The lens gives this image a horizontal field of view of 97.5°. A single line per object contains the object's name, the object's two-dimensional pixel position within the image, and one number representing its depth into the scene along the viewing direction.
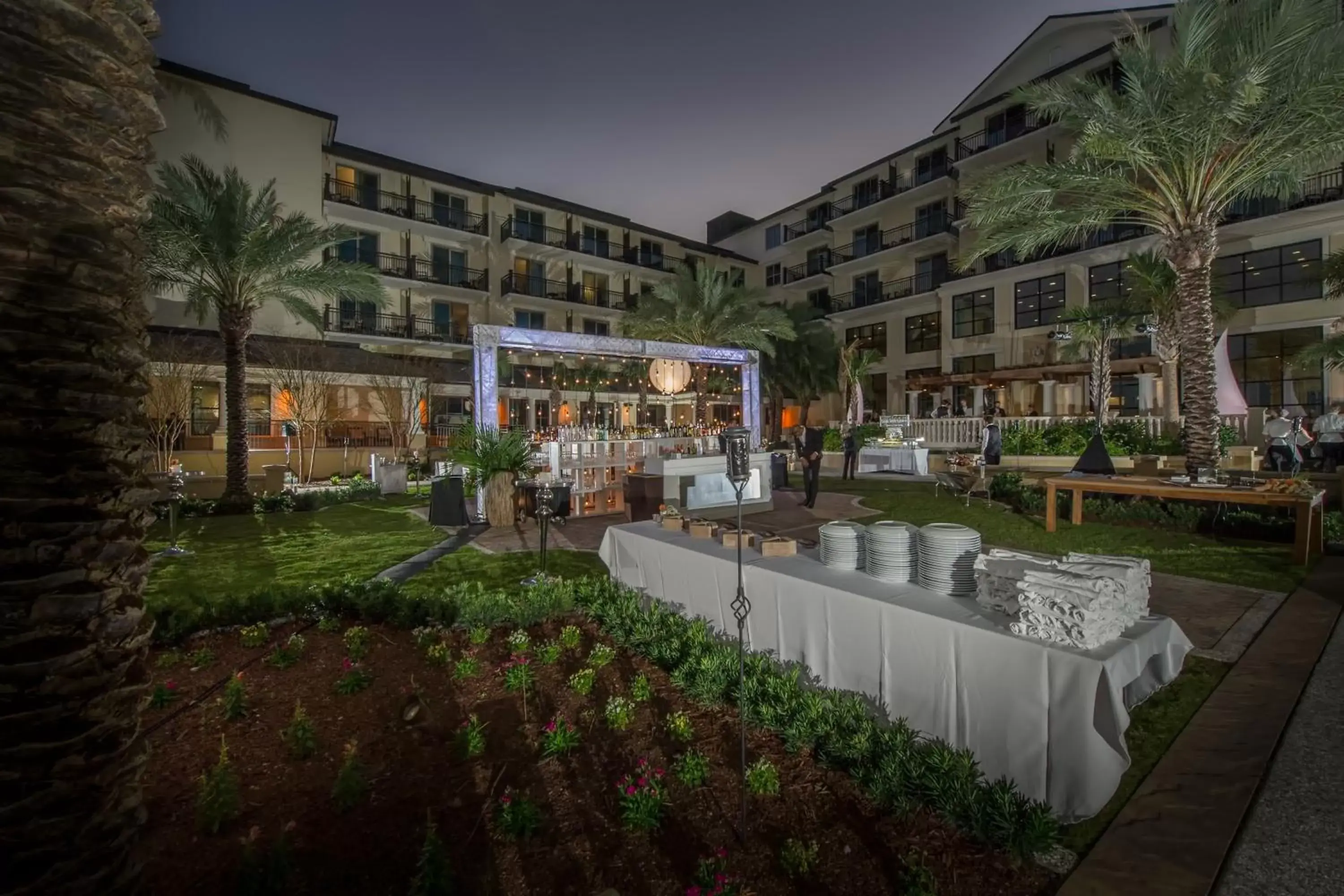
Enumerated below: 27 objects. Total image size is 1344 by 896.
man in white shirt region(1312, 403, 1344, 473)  14.90
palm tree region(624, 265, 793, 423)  25.05
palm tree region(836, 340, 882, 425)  22.11
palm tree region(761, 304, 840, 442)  34.88
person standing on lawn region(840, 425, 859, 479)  17.53
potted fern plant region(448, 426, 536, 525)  10.98
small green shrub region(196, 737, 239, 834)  2.54
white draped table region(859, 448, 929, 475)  19.94
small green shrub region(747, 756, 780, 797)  2.88
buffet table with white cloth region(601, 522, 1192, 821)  2.55
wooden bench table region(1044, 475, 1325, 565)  7.01
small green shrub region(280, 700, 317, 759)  3.14
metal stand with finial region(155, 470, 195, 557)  8.76
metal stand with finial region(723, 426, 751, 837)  3.39
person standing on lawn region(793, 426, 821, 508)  12.25
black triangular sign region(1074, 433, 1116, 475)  10.13
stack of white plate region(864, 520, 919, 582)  3.67
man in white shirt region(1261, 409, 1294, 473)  13.23
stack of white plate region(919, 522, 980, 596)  3.40
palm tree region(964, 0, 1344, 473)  9.58
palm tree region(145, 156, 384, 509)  14.25
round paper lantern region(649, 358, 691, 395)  14.22
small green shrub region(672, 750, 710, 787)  2.95
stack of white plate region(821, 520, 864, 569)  3.98
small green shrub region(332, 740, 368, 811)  2.71
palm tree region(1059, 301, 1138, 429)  17.91
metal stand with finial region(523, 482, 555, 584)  6.36
